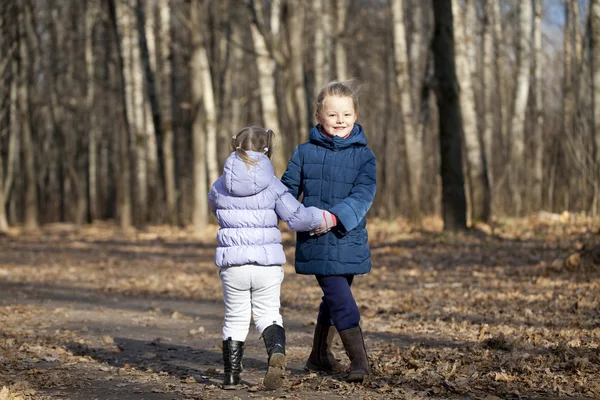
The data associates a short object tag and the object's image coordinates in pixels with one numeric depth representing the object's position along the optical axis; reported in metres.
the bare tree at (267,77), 17.30
